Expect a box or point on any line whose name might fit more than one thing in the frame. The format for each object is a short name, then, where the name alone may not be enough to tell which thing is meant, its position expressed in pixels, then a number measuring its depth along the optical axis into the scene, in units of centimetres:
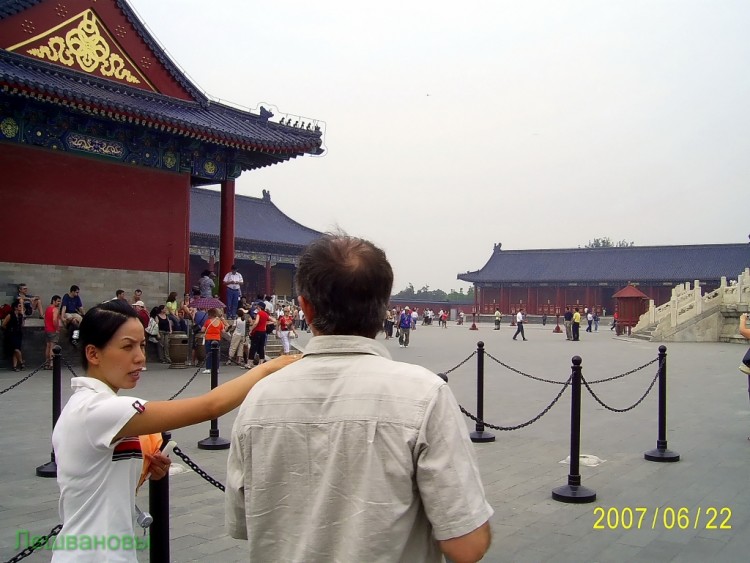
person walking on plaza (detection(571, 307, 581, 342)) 2638
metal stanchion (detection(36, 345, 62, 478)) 563
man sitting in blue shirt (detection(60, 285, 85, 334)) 1289
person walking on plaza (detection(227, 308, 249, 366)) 1428
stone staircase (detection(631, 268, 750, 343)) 2613
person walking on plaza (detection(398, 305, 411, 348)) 2158
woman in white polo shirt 200
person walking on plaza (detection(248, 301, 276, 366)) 1392
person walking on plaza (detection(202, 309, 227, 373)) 1191
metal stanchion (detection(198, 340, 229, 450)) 690
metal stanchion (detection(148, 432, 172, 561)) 256
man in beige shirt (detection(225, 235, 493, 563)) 159
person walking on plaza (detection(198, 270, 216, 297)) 1673
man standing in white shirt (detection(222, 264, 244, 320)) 1633
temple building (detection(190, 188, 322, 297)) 3344
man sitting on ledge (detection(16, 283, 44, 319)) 1292
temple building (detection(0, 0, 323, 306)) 1343
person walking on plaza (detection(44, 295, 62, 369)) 1260
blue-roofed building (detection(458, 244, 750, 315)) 4519
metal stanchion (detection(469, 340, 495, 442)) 743
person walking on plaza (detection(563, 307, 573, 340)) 2677
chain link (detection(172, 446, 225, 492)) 308
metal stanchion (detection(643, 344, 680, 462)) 658
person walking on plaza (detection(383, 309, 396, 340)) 2802
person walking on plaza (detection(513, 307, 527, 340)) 2682
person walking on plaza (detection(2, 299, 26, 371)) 1227
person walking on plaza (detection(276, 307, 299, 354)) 1644
